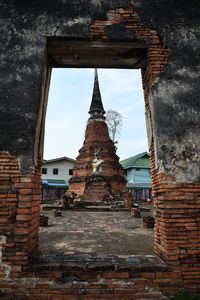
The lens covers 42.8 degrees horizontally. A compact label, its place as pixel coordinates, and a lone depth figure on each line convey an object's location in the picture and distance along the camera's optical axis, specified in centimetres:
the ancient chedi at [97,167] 2042
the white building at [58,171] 3403
